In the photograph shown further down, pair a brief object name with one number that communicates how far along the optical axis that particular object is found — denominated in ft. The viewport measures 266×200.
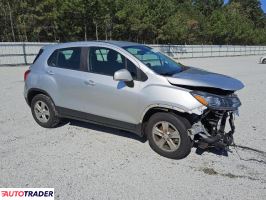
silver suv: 14.52
